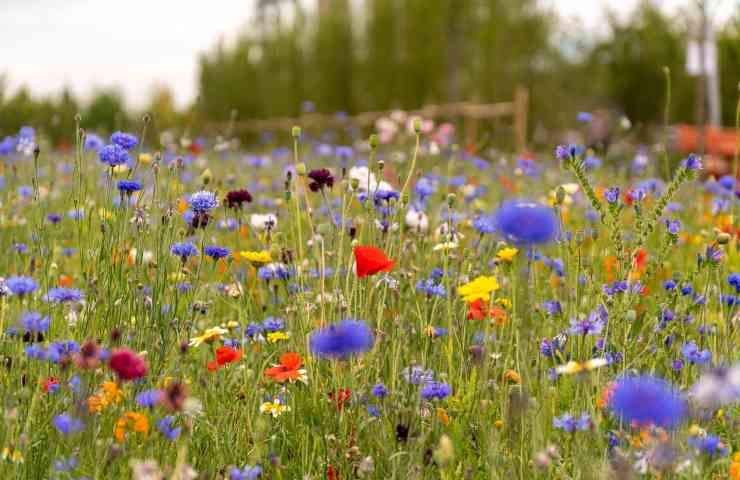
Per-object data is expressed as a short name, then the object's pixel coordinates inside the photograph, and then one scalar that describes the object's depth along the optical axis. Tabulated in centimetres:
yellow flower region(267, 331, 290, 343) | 234
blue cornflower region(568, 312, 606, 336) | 199
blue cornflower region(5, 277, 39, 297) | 183
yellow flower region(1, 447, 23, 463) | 163
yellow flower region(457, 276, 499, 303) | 191
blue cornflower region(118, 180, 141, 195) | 225
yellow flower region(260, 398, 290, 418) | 212
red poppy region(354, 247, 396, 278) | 200
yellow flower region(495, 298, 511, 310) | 257
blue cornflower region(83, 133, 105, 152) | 400
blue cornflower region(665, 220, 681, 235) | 240
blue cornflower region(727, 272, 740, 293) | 241
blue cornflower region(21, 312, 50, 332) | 184
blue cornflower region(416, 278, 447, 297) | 249
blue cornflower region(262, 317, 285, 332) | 247
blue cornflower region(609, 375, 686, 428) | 120
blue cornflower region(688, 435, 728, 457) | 162
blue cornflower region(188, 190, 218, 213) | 236
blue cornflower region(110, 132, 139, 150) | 247
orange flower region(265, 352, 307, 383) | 200
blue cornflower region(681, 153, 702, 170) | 234
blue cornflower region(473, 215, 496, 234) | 284
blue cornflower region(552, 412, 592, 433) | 178
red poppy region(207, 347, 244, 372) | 197
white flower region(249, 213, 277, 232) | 292
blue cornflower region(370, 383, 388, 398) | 212
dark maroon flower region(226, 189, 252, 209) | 264
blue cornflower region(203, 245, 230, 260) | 241
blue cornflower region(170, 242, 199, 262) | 242
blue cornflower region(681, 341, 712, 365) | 219
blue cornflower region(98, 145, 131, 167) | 232
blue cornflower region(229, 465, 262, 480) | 167
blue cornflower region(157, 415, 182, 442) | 176
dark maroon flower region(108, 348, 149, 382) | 147
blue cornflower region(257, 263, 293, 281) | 258
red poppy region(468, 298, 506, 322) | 247
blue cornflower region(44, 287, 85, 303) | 209
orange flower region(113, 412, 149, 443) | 168
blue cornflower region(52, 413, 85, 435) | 156
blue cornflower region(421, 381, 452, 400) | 204
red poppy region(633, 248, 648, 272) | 327
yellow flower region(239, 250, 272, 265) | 243
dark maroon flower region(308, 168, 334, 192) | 249
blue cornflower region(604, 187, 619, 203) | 234
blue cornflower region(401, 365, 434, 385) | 208
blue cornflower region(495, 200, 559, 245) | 139
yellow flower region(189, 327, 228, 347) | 209
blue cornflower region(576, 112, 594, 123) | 418
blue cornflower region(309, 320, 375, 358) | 153
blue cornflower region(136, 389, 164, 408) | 165
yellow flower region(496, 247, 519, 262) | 226
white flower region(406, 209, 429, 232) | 307
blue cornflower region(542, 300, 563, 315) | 263
